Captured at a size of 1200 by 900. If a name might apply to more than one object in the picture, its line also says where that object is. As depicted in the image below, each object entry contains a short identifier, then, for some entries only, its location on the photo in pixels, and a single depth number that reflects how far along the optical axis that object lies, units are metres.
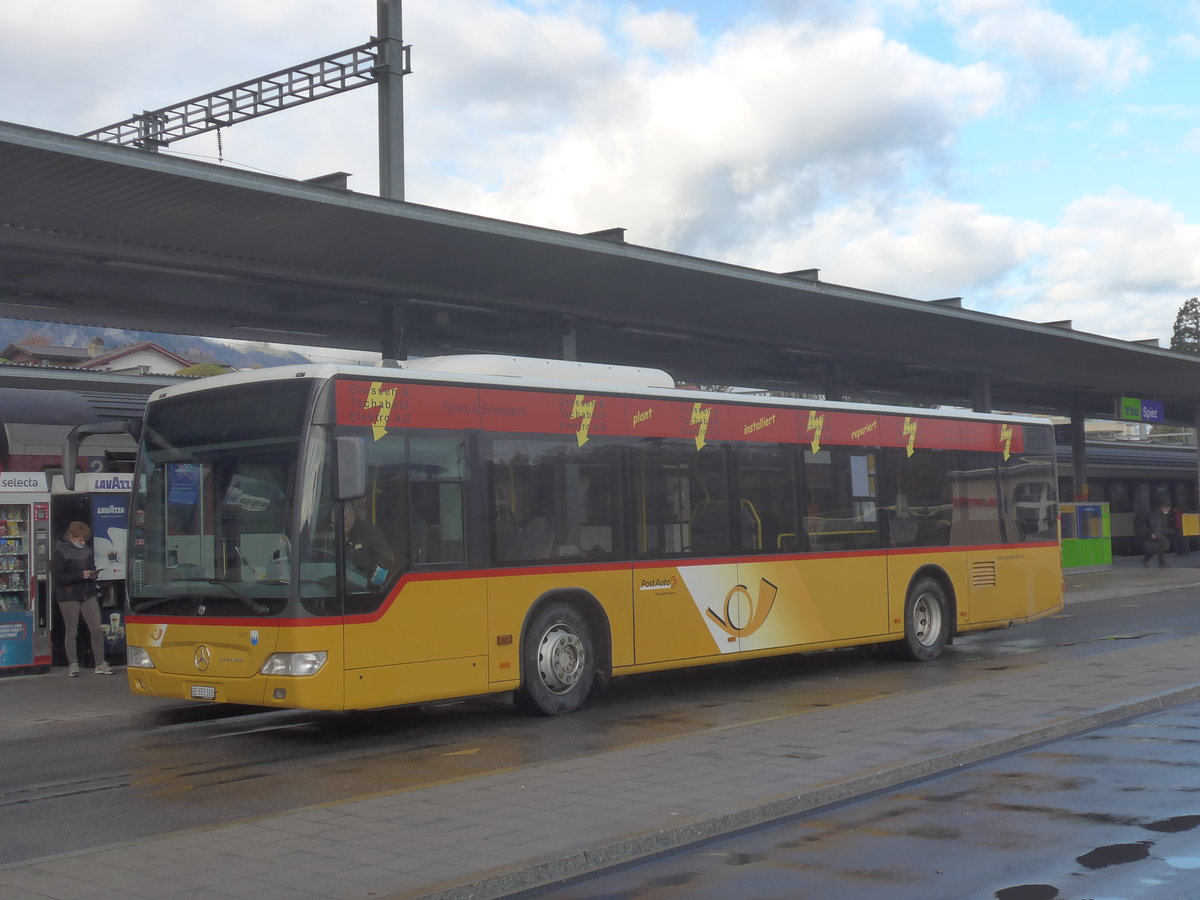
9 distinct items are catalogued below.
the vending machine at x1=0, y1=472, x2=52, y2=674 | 15.25
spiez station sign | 40.16
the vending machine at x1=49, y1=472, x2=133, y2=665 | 15.93
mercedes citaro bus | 10.06
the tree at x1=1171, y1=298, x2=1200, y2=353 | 112.06
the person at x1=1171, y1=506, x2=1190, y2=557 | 47.22
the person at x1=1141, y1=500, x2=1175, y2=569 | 39.72
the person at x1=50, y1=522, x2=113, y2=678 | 14.81
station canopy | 15.19
